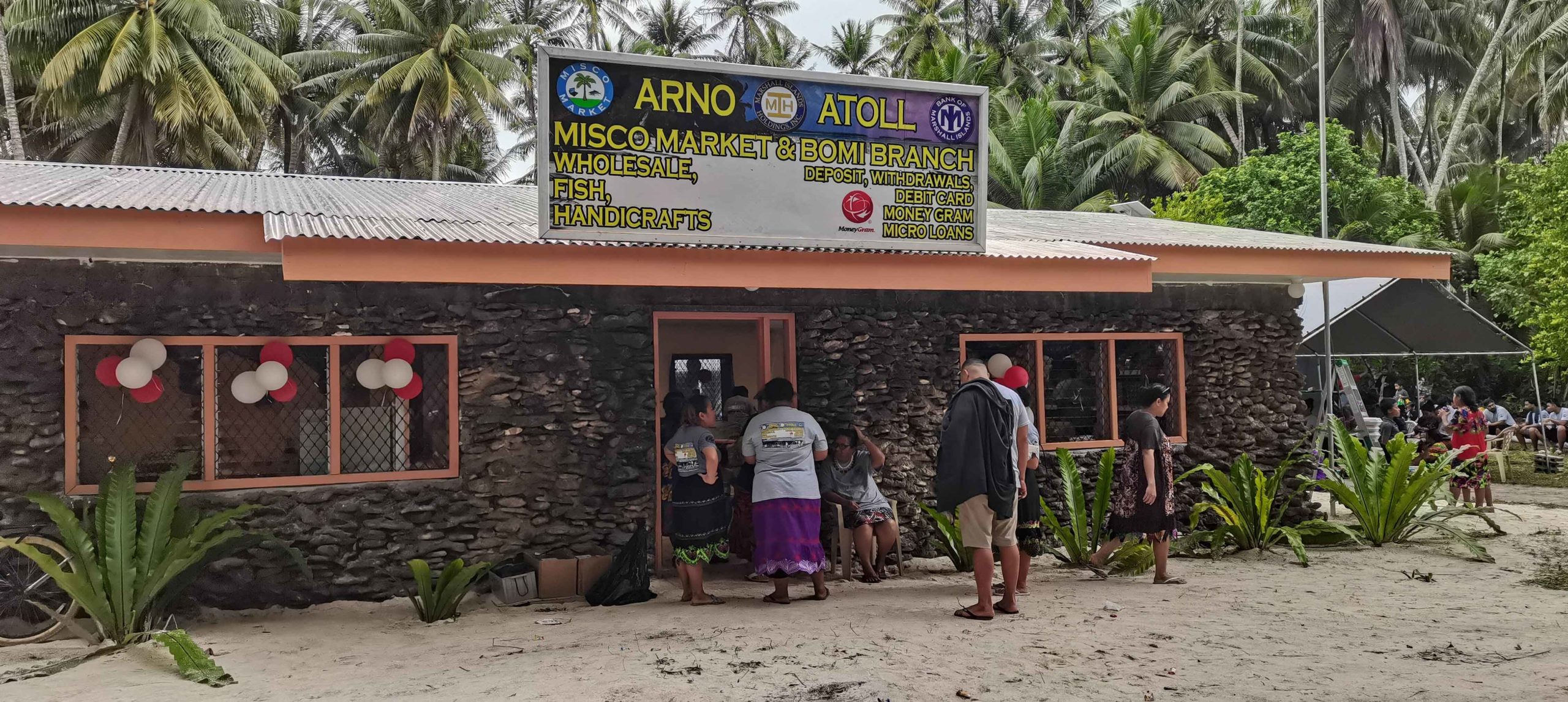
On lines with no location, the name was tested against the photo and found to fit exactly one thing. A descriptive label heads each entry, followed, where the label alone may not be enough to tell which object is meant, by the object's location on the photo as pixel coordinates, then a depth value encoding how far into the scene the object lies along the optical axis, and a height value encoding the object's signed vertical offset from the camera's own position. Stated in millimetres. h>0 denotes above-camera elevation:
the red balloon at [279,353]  7035 +260
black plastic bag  7195 -1240
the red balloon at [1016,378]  9078 +38
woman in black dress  7398 -669
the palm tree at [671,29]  40688 +13167
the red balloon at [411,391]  7391 +9
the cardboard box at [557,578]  7344 -1241
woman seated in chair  7773 -753
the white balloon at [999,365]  9039 +144
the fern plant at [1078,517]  8312 -1008
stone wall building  6574 +180
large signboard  6301 +1386
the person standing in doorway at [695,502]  7008 -722
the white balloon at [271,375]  6945 +119
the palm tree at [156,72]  23719 +7057
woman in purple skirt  6930 -651
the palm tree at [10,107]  22500 +5910
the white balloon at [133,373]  6609 +138
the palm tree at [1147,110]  30641 +7752
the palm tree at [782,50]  41406 +12772
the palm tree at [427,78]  29516 +8397
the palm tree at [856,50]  41688 +12588
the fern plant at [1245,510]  8797 -1043
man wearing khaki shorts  6371 -499
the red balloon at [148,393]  6781 +18
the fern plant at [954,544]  8250 -1191
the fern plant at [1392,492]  9000 -935
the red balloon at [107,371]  6699 +156
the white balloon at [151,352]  6738 +268
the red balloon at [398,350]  7305 +275
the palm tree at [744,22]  42156 +13881
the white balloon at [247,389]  7000 +35
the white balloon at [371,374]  7273 +119
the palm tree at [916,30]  40003 +12924
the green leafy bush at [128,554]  5961 -867
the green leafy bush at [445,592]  6641 -1201
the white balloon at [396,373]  7258 +124
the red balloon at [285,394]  7082 +1
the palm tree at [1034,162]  29984 +6013
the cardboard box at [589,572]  7453 -1218
